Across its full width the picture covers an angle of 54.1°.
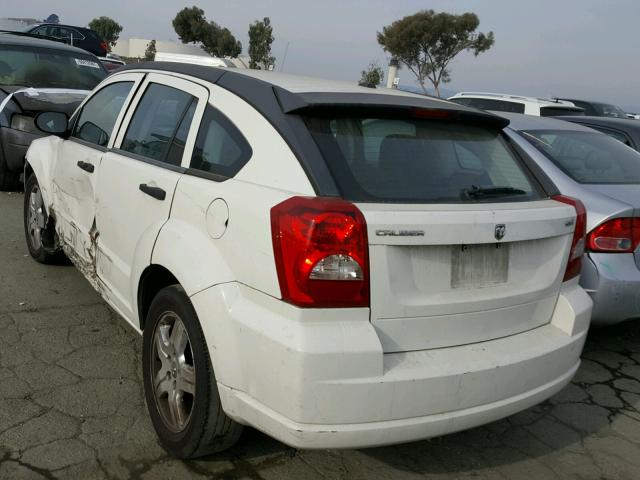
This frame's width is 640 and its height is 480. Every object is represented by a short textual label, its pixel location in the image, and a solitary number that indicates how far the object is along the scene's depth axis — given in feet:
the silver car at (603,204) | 12.49
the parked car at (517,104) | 37.09
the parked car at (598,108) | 54.80
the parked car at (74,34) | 67.00
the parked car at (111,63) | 64.01
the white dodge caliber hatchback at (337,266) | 7.00
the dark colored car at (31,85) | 22.57
